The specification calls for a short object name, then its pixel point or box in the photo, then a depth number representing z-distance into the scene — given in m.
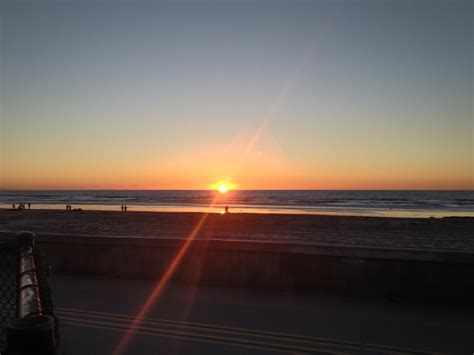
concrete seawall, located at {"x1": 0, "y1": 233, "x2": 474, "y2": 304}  5.69
